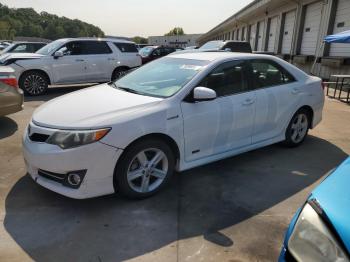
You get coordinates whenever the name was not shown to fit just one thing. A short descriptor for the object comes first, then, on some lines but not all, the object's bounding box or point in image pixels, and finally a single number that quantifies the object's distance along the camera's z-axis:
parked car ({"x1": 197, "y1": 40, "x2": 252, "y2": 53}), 13.18
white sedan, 3.25
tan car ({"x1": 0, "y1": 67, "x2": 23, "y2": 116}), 5.94
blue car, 1.52
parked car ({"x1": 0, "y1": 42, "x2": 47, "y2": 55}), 13.68
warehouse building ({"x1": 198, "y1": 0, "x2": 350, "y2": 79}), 13.84
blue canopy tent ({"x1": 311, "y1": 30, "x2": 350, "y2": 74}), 9.49
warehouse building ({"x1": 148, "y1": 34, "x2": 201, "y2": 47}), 91.41
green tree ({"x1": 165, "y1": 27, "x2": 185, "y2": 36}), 145.40
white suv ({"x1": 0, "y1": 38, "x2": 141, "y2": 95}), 9.72
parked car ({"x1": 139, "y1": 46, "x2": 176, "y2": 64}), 17.80
